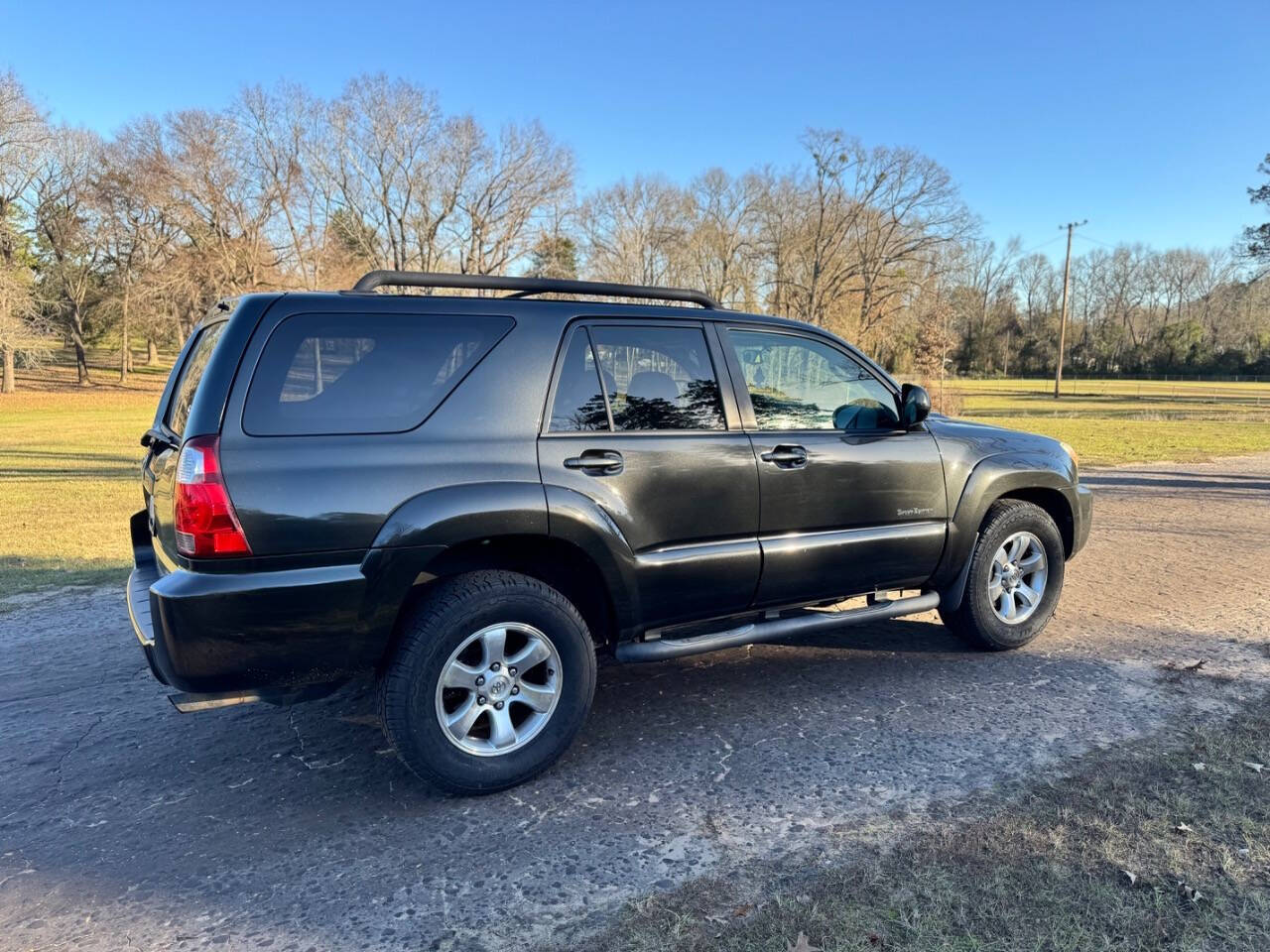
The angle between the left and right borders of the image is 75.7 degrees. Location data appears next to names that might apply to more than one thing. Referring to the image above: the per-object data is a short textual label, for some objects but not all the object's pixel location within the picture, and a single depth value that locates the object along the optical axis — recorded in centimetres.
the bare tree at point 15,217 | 3559
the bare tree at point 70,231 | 4622
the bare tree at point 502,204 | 4344
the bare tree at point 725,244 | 4819
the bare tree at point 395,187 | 4125
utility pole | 4404
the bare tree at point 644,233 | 4716
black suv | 289
